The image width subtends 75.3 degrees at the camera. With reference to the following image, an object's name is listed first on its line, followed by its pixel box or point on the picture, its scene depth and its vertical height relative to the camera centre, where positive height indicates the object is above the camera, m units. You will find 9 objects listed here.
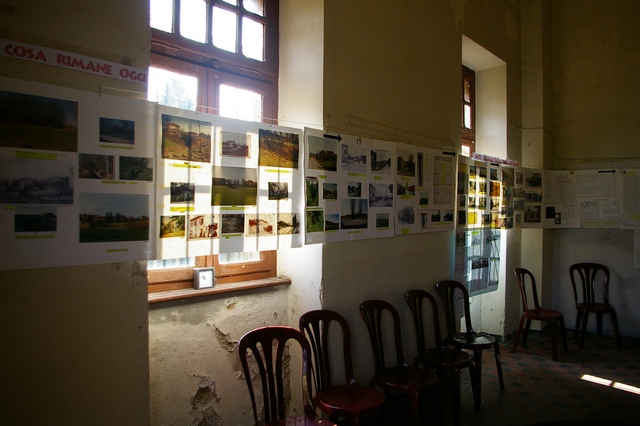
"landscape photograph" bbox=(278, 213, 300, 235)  2.69 -0.05
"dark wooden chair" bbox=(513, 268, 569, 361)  4.53 -1.11
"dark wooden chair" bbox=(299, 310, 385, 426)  2.37 -1.07
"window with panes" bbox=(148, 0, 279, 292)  2.49 +0.97
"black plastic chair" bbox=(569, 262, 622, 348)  4.97 -1.02
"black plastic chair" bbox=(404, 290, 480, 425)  3.09 -1.12
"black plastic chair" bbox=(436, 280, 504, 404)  3.53 -1.08
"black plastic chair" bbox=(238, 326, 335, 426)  2.21 -0.88
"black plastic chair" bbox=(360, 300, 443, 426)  2.71 -1.12
